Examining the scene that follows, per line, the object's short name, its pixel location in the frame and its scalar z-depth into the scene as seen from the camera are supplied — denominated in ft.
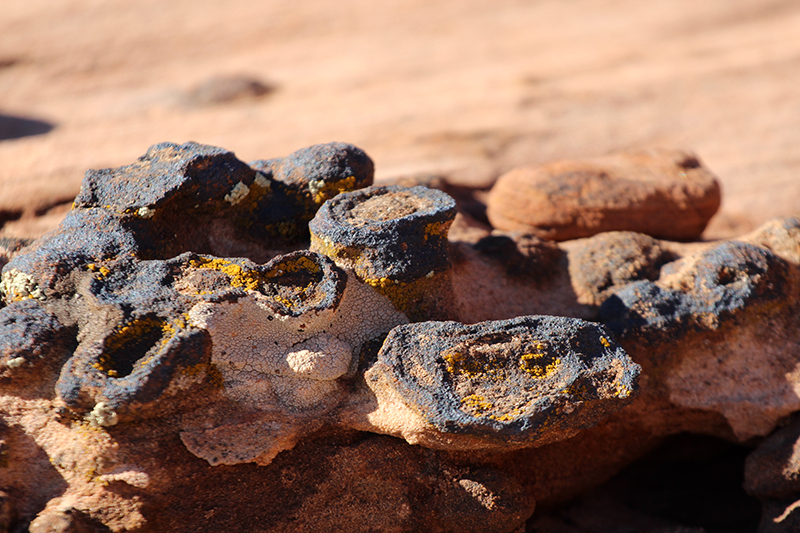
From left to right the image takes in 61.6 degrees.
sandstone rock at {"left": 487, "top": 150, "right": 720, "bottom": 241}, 10.82
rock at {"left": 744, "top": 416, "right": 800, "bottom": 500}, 8.27
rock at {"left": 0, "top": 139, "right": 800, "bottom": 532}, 6.52
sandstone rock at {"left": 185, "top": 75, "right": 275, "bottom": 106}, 19.48
